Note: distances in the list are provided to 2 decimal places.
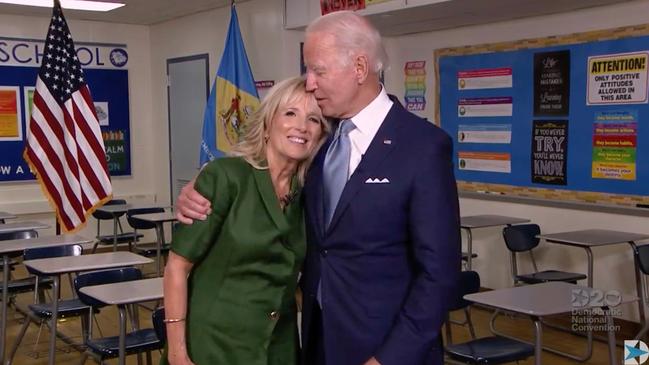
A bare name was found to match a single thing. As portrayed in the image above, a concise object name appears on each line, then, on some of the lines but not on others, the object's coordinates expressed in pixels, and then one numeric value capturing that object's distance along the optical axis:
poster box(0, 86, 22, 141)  7.95
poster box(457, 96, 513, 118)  5.82
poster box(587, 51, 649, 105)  4.84
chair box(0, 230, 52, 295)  4.79
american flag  5.60
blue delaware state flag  6.56
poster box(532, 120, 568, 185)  5.38
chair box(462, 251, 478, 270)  5.71
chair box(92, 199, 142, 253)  6.92
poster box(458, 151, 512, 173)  5.87
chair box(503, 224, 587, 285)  4.89
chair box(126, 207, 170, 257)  6.54
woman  1.74
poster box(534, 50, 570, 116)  5.34
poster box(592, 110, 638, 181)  4.94
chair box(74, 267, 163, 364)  3.33
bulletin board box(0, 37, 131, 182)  7.96
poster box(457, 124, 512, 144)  5.85
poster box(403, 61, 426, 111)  6.59
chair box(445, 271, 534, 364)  3.11
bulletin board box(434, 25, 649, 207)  4.93
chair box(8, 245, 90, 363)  4.08
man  1.57
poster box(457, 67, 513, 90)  5.79
